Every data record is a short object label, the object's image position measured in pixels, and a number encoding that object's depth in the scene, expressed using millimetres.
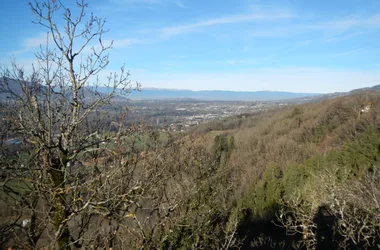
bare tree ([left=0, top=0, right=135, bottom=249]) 4176
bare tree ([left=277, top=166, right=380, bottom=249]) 14800
